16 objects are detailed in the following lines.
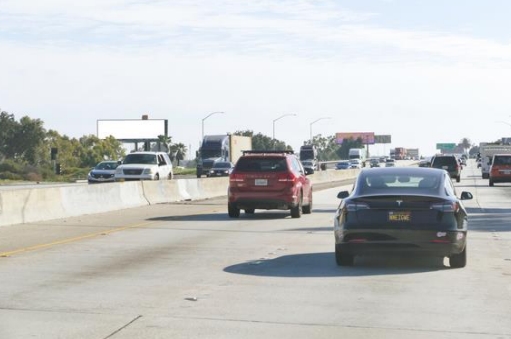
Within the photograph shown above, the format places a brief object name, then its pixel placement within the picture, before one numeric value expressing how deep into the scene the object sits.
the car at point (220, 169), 73.31
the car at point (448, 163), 63.28
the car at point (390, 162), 140.54
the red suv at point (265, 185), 26.67
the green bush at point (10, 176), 87.50
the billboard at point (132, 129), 160.38
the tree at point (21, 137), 140.75
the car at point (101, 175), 58.19
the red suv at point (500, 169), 57.63
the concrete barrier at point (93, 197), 24.58
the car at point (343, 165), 128.32
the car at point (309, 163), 103.81
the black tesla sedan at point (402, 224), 14.32
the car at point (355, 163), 127.96
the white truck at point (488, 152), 77.43
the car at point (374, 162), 147.25
